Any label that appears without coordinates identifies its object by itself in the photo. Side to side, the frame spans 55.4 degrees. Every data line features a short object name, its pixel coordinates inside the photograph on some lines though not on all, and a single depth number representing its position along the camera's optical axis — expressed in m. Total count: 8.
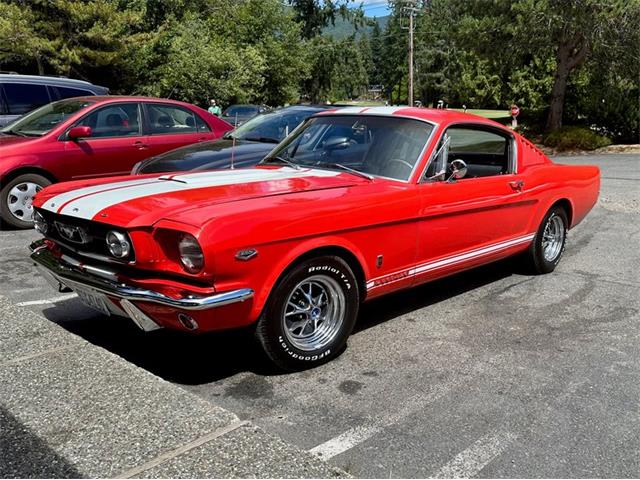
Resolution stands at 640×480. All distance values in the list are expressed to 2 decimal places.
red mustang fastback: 3.22
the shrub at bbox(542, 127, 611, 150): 21.88
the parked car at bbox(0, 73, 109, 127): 9.66
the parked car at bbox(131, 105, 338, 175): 7.22
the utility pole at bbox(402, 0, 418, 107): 39.73
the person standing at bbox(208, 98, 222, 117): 22.97
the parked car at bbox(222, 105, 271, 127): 23.53
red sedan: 7.52
